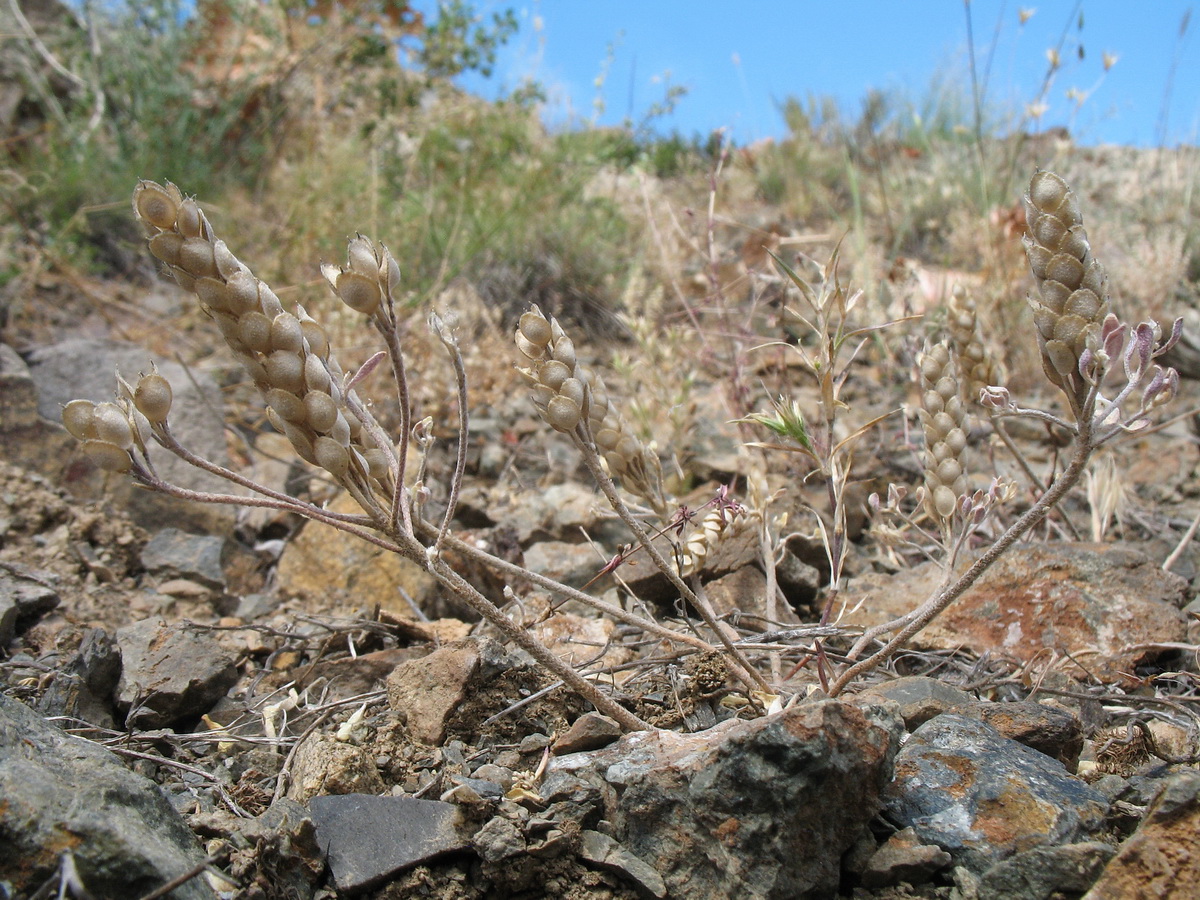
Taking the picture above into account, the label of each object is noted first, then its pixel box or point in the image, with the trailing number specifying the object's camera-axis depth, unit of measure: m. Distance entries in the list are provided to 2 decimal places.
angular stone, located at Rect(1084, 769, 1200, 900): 0.13
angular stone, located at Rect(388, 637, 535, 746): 0.17
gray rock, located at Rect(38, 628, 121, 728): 0.17
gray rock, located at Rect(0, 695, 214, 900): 0.12
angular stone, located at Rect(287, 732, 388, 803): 0.15
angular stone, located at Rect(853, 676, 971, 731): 0.16
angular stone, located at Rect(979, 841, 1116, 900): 0.13
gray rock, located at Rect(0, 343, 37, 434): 0.30
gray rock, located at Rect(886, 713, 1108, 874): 0.14
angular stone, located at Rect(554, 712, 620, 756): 0.16
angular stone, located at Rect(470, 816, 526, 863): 0.14
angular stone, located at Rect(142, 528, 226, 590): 0.25
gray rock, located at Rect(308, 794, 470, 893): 0.14
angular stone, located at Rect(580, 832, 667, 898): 0.13
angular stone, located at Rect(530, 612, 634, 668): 0.19
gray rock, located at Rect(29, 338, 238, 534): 0.29
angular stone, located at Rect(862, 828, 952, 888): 0.13
